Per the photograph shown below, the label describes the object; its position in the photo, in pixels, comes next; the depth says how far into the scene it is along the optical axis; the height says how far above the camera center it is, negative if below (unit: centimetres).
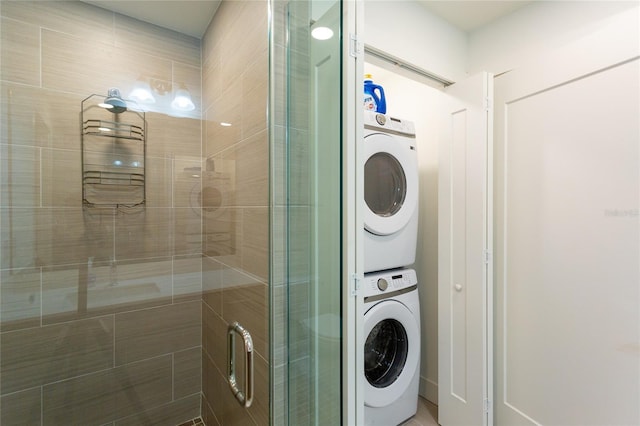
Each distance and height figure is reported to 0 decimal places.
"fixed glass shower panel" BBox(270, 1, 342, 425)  73 +0
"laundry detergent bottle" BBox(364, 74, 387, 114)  153 +60
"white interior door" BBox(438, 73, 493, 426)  144 -24
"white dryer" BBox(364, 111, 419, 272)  144 +10
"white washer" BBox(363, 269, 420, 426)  145 -75
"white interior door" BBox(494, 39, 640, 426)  108 -13
